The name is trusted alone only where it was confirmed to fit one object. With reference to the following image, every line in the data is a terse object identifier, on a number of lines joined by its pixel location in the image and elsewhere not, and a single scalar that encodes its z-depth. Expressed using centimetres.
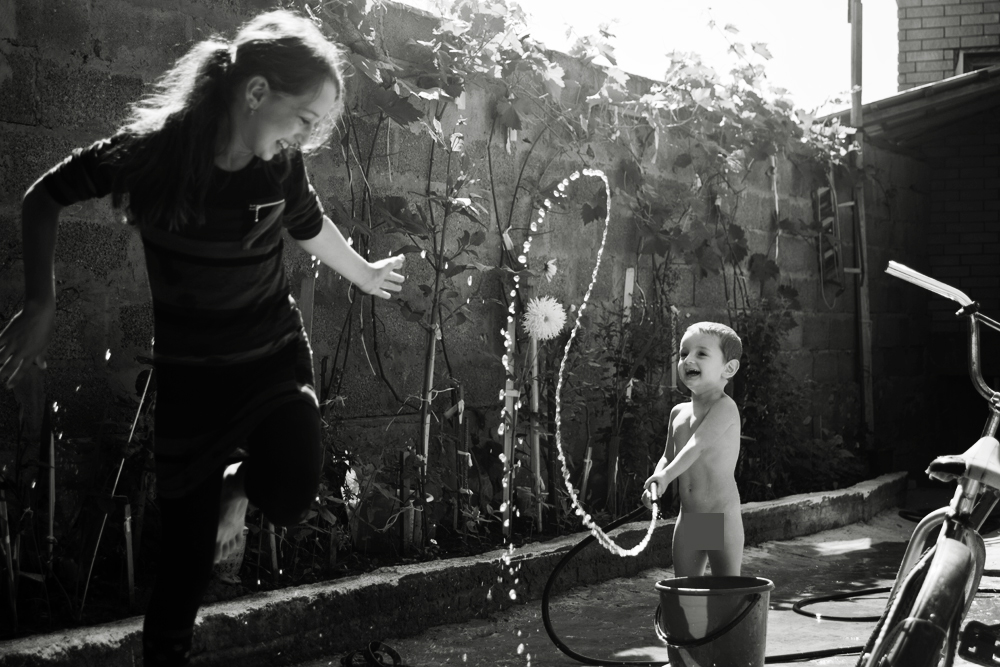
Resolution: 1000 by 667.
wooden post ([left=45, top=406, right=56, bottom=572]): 354
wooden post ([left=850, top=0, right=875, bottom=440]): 876
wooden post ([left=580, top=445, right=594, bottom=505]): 558
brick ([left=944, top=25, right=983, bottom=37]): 1175
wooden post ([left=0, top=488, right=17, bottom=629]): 331
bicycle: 229
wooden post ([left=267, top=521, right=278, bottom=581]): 398
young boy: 375
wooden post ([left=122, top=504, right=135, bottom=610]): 355
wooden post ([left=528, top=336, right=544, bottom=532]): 520
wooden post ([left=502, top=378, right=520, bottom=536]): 496
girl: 241
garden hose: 358
